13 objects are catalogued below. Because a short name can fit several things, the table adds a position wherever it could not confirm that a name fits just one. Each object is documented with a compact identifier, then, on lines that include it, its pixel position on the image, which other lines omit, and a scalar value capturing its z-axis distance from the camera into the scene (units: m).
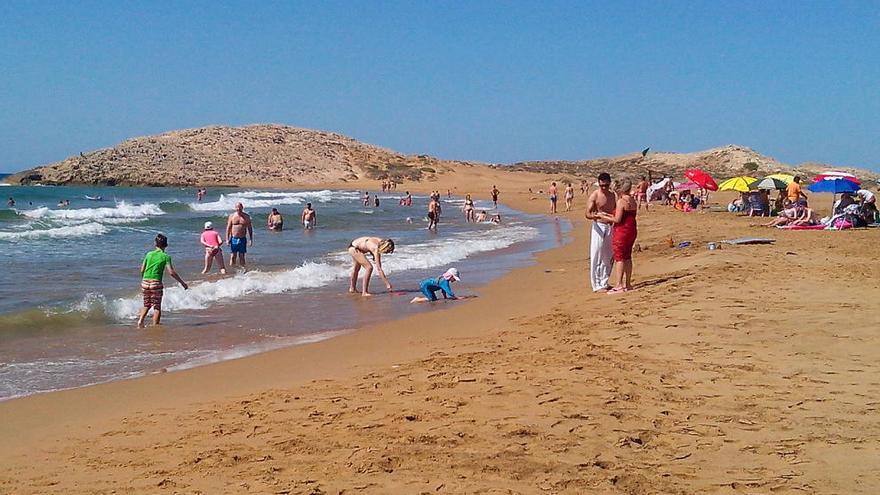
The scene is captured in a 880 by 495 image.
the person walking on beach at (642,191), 30.73
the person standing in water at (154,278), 10.05
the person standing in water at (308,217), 29.06
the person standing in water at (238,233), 16.34
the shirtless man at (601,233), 10.29
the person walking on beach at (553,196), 36.12
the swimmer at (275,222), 27.14
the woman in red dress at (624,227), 10.11
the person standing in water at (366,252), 12.18
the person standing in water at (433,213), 27.92
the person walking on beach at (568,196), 37.72
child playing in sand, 11.66
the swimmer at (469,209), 32.50
